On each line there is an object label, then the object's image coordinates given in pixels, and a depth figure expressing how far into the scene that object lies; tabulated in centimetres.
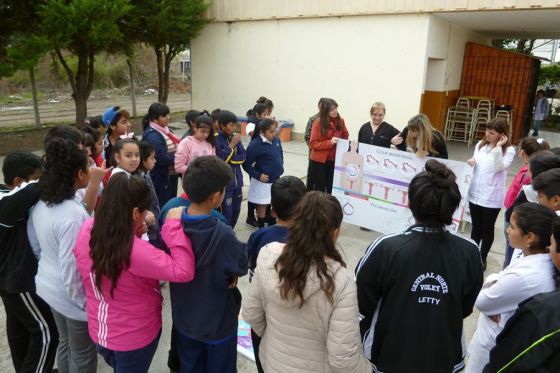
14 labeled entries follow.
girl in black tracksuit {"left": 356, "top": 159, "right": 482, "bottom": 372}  158
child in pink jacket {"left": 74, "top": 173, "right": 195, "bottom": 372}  170
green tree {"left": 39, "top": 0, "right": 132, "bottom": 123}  739
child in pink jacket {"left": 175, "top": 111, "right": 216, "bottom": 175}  392
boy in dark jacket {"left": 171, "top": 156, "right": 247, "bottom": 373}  183
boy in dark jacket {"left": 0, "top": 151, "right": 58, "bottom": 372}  200
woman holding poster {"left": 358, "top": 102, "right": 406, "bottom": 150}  479
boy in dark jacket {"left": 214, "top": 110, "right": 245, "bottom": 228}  416
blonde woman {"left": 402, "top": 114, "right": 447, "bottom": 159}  403
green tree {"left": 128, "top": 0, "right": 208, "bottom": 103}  1010
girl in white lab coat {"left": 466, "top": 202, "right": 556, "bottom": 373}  171
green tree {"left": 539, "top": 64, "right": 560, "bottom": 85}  1897
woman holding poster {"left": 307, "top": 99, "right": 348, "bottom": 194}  480
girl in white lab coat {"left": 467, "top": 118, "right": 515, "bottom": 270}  366
